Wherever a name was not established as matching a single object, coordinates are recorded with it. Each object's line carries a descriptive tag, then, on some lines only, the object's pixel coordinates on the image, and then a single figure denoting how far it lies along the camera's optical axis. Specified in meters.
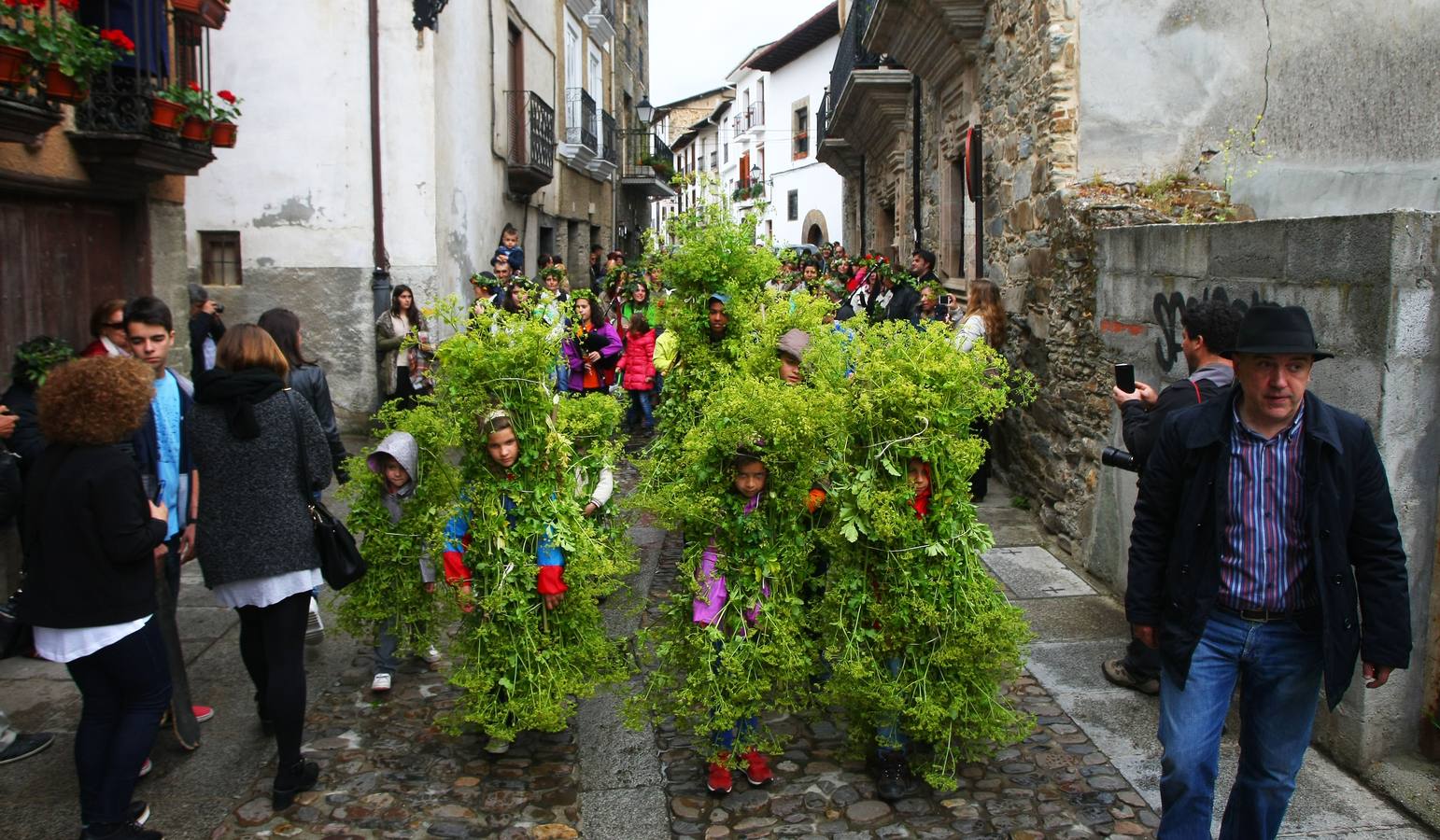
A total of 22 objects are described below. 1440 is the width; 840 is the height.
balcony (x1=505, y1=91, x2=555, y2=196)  16.16
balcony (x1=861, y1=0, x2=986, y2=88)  9.64
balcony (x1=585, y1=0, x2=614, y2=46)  22.42
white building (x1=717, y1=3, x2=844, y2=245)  34.56
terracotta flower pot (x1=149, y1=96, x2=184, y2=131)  7.13
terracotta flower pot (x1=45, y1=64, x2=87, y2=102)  6.18
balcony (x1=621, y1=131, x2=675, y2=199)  29.59
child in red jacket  10.85
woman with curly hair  3.54
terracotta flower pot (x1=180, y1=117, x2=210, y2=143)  7.46
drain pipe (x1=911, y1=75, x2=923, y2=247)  14.07
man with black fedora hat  3.03
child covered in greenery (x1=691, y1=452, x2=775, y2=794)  4.03
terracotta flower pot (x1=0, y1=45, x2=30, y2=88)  5.68
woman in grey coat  3.99
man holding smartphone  4.13
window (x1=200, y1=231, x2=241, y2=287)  11.90
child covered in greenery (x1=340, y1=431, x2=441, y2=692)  4.89
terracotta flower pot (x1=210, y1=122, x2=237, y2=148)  7.77
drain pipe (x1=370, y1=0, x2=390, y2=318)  11.73
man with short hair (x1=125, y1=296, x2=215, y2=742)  4.47
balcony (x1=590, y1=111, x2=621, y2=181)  23.11
